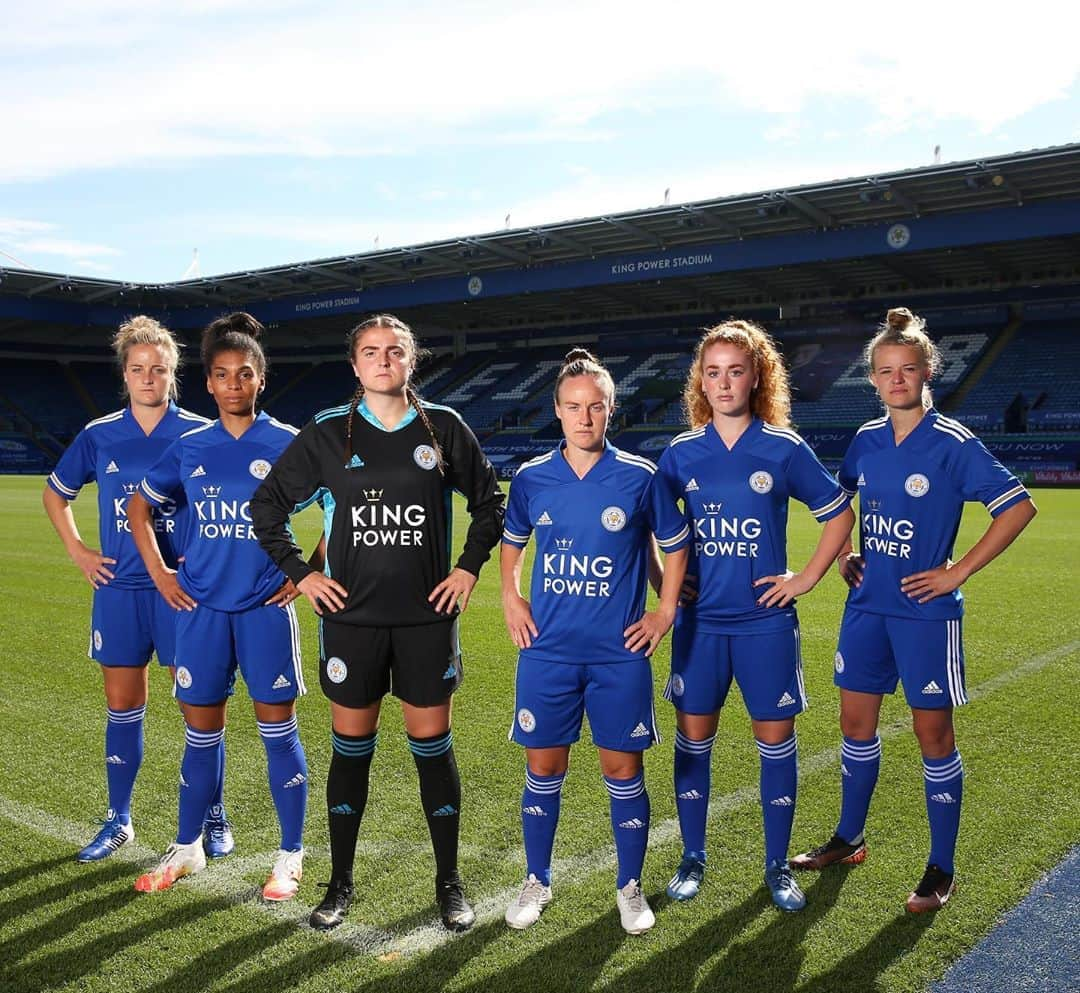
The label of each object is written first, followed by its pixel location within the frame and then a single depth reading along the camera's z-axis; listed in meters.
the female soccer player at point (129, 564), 3.79
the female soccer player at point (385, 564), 3.15
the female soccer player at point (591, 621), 3.12
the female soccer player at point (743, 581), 3.32
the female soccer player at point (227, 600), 3.45
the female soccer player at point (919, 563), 3.29
